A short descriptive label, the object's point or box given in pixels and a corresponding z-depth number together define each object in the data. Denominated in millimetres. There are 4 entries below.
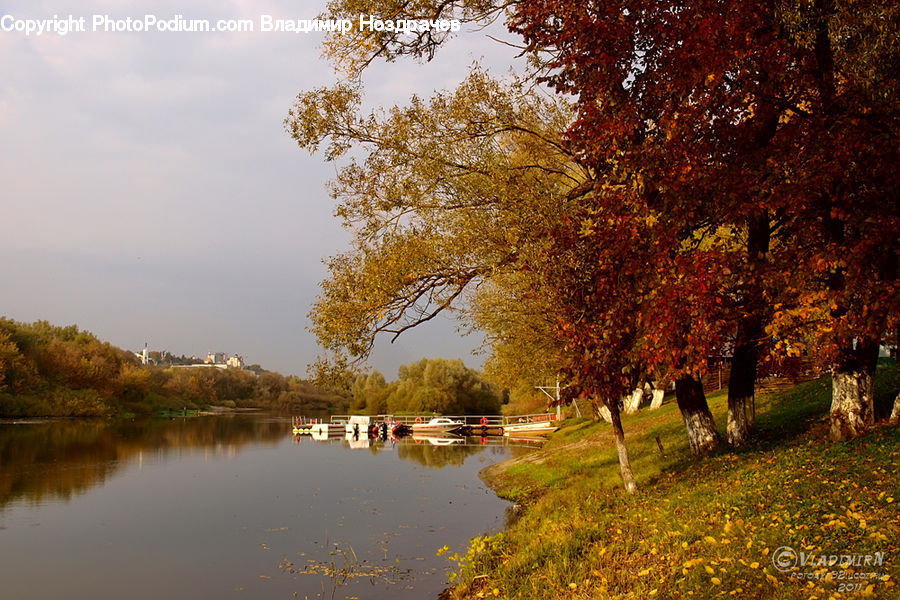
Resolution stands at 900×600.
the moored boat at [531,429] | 54969
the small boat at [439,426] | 69812
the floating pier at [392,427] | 68506
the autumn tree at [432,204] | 15211
